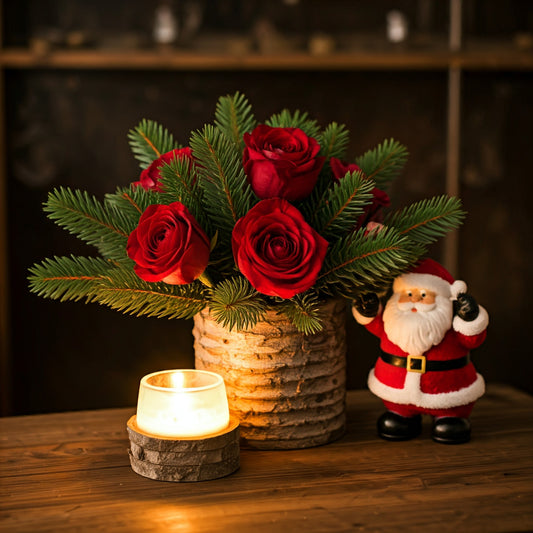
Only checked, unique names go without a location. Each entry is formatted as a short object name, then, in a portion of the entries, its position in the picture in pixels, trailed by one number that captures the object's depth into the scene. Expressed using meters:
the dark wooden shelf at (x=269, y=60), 1.80
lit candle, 0.99
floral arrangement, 0.99
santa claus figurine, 1.05
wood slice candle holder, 0.99
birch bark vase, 1.05
